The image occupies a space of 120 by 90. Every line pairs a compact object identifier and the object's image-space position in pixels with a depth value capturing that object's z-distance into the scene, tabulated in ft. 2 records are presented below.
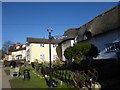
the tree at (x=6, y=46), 134.35
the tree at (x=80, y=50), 34.19
